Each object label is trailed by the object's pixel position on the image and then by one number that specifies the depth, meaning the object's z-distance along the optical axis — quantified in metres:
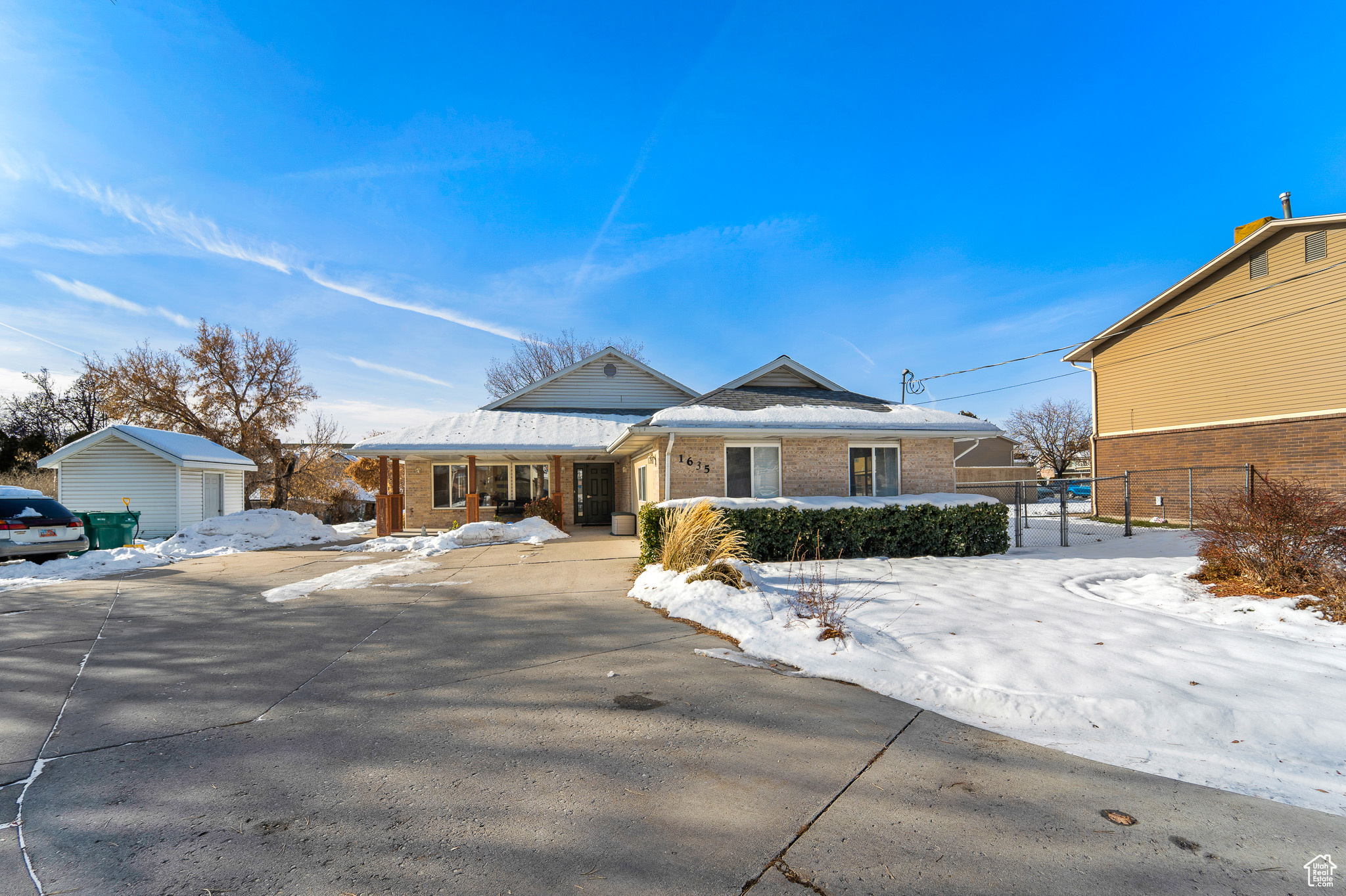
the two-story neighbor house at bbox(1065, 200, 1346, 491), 14.86
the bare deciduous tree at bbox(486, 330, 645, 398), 40.00
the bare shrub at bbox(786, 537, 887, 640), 5.98
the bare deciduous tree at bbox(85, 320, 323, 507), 26.77
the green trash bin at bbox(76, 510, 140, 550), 14.89
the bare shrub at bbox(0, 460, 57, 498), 25.05
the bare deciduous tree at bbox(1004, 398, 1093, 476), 47.38
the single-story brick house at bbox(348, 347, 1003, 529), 12.97
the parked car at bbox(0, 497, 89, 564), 11.78
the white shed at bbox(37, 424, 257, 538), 18.55
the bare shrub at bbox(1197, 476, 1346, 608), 6.94
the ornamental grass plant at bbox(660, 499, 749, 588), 8.79
